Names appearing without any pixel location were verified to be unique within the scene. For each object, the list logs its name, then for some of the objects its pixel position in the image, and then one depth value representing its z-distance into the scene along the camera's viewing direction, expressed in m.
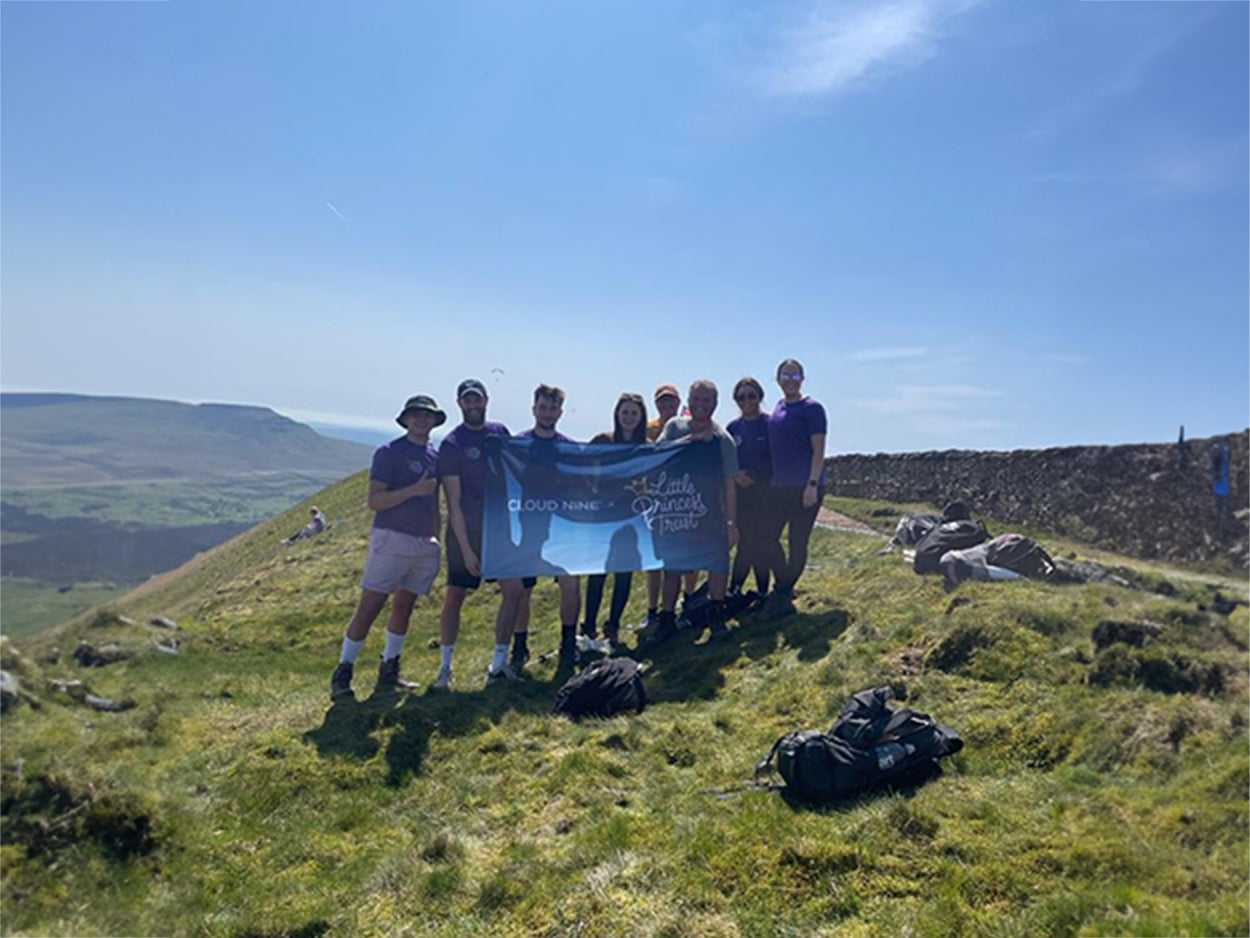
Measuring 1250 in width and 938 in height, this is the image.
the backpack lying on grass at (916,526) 13.06
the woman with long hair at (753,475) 10.55
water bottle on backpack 5.41
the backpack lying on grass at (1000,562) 10.05
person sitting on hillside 33.44
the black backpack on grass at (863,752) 5.32
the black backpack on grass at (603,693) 7.89
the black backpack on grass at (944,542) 10.95
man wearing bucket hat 8.55
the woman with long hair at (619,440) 10.52
